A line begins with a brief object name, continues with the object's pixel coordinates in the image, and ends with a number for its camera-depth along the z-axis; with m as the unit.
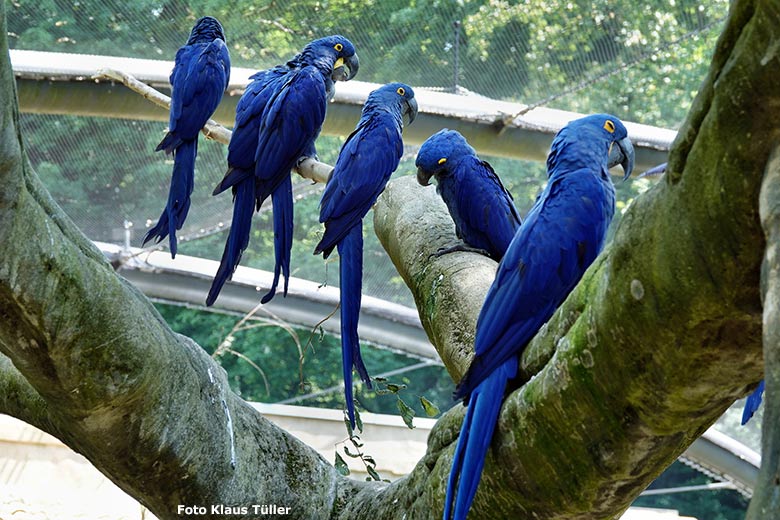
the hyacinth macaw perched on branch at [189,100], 5.27
